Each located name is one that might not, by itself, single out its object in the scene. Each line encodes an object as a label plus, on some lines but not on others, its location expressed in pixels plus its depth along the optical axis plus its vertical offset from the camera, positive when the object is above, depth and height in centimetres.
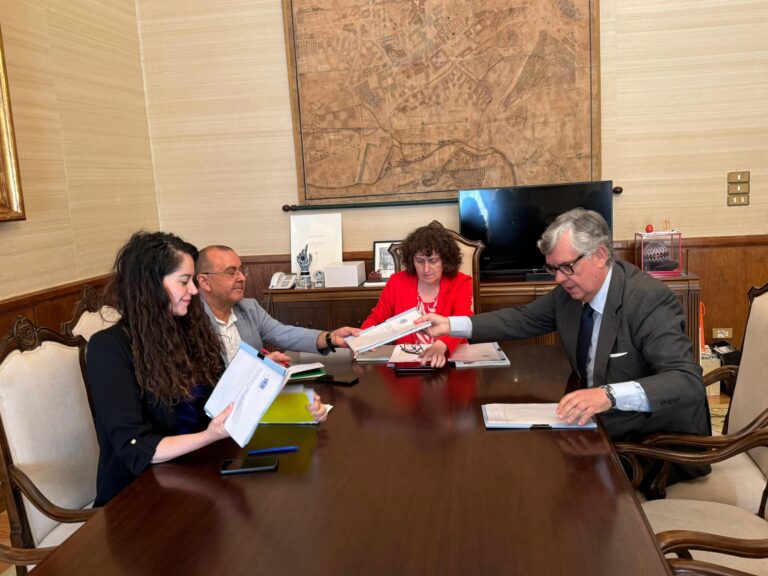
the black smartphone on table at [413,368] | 256 -69
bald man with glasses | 271 -51
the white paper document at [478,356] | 261 -69
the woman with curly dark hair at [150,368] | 177 -47
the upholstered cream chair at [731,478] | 167 -90
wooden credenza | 439 -74
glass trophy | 471 -50
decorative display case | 439 -47
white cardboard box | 458 -55
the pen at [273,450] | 179 -68
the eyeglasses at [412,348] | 283 -69
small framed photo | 477 -47
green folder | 250 -68
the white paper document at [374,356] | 276 -70
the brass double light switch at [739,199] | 450 -16
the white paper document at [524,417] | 187 -68
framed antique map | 454 +69
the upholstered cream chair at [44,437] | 185 -69
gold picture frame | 332 +26
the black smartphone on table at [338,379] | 244 -69
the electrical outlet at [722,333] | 461 -110
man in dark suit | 198 -54
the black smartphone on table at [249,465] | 166 -68
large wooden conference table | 122 -69
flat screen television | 447 -20
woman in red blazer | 329 -48
